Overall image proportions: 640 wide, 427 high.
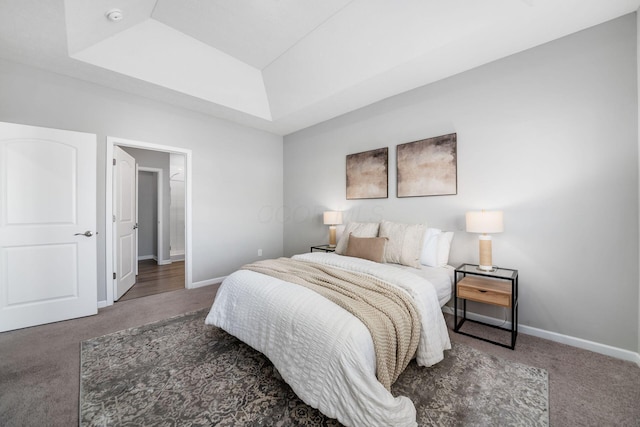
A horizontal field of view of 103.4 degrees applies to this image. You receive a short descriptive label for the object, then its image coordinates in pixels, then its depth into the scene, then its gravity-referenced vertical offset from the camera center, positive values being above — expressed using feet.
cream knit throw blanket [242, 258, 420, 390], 4.58 -1.95
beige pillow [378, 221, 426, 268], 8.69 -1.16
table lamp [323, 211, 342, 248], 12.56 -0.45
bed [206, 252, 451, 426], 4.00 -2.56
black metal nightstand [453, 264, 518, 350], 6.89 -2.22
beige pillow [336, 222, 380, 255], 10.25 -0.83
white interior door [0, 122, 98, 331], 8.02 -0.42
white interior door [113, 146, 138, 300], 10.78 -0.34
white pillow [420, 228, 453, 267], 8.76 -1.28
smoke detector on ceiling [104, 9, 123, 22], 7.54 +6.00
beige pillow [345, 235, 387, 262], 8.95 -1.32
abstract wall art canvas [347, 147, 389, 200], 11.32 +1.77
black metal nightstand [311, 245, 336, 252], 12.40 -1.81
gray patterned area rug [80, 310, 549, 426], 4.60 -3.73
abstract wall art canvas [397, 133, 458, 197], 9.32 +1.76
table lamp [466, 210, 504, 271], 7.55 -0.47
